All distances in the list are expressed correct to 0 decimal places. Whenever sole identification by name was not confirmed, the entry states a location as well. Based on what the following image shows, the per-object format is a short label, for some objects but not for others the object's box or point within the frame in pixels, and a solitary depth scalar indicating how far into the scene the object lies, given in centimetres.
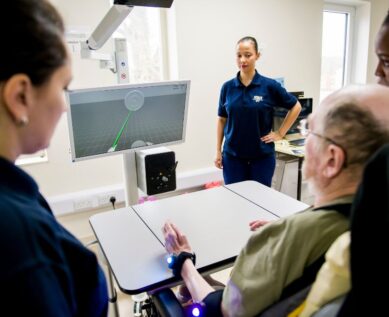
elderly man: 81
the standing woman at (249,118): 245
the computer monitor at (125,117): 158
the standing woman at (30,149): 44
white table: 121
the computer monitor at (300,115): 316
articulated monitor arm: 131
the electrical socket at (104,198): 284
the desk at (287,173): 310
